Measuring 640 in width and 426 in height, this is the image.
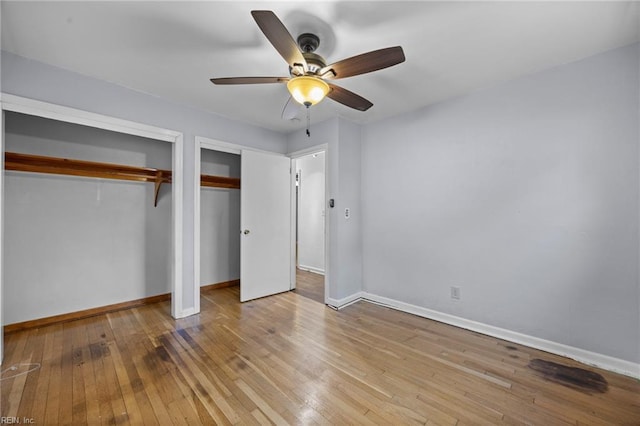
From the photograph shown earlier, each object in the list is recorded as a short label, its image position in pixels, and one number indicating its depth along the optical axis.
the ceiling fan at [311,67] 1.45
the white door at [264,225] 3.59
